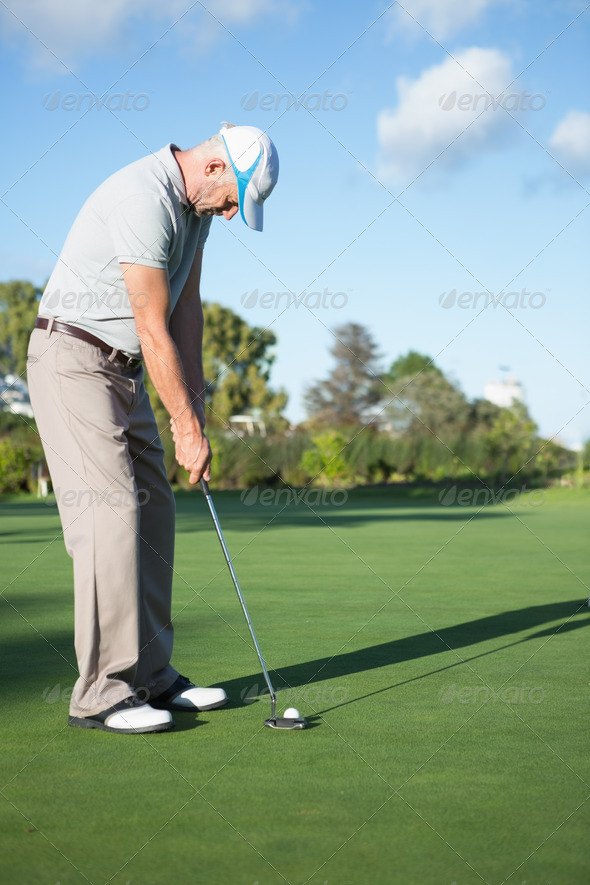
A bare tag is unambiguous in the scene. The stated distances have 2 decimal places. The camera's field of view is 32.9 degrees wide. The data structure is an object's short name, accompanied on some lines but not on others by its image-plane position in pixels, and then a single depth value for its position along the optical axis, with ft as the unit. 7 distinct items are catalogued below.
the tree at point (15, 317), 163.22
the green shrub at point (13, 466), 82.89
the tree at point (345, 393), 233.76
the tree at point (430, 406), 159.22
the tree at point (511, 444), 110.32
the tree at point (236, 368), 167.02
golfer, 11.17
